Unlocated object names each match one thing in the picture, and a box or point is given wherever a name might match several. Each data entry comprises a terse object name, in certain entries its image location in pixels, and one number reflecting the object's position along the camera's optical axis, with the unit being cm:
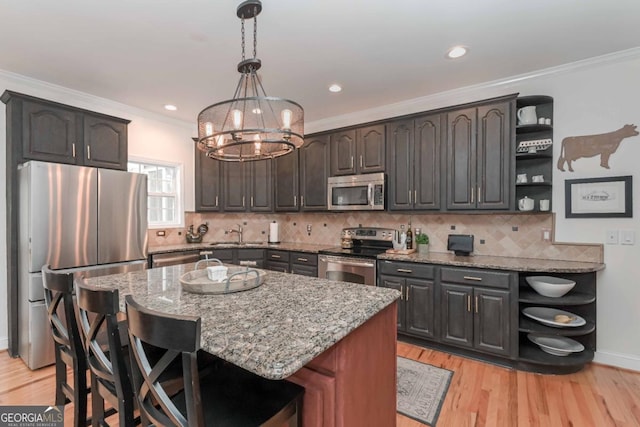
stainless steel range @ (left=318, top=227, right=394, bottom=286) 347
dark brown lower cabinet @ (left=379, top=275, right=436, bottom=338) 304
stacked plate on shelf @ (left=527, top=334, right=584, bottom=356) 260
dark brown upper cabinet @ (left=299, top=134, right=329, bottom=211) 418
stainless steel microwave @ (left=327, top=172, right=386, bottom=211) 367
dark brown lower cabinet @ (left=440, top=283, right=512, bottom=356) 269
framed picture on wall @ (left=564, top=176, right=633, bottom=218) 265
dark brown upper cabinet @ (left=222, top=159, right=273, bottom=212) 462
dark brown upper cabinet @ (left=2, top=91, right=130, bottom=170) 278
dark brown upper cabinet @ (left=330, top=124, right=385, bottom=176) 372
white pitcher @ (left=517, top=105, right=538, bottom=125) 294
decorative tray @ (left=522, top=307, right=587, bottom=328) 257
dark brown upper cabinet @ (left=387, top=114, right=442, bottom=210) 333
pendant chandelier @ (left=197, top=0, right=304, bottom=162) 172
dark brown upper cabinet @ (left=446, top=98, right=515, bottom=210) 293
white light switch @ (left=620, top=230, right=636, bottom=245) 263
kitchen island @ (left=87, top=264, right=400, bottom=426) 102
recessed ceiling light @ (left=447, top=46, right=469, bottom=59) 254
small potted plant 355
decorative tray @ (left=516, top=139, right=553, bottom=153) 296
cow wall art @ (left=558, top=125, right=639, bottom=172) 269
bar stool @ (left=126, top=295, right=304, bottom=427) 88
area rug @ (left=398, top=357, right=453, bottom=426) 211
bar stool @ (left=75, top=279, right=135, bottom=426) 122
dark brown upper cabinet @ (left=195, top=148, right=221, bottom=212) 452
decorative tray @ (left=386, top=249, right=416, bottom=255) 346
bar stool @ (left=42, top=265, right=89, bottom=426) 151
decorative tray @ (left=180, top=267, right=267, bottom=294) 167
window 423
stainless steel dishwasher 363
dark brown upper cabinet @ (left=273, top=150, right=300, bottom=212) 445
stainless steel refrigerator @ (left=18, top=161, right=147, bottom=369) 267
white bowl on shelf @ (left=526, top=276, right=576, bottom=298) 258
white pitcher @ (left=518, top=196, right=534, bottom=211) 290
